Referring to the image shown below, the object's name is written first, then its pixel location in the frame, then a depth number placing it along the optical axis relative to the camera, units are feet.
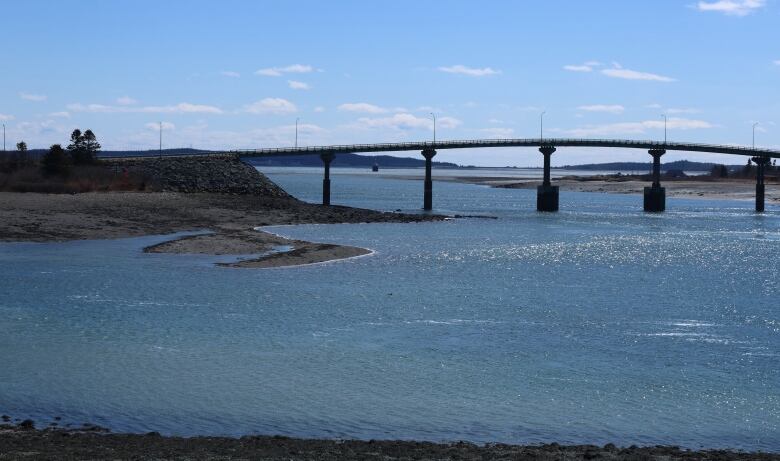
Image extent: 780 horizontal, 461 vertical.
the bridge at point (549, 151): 456.45
